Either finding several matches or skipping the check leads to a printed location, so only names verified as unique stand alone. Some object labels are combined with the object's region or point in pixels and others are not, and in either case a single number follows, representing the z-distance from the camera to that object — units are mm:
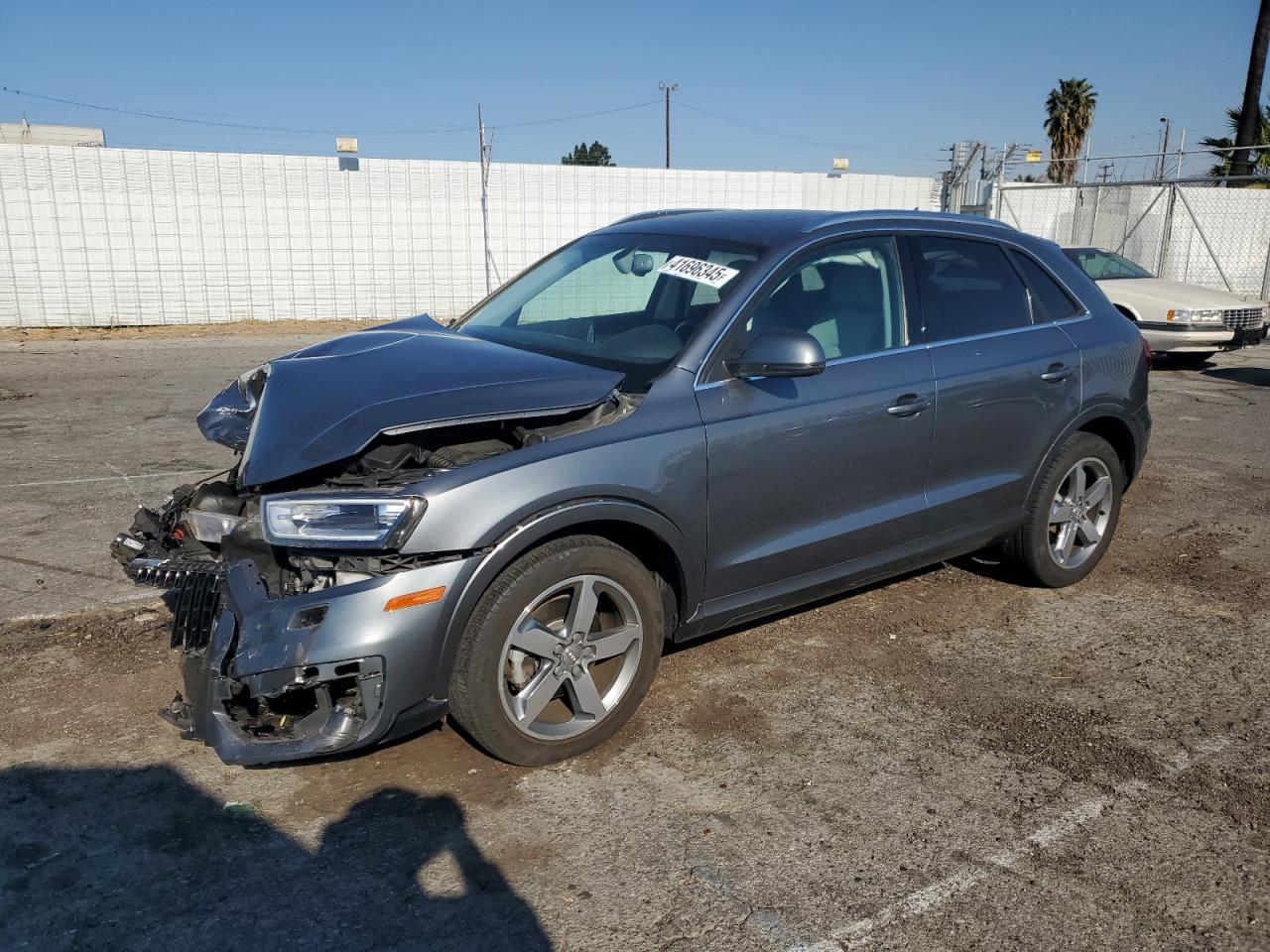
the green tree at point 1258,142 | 30891
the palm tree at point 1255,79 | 24828
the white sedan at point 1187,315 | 12781
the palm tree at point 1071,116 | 41031
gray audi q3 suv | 3107
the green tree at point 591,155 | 84250
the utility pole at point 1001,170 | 20984
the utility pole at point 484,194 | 18766
